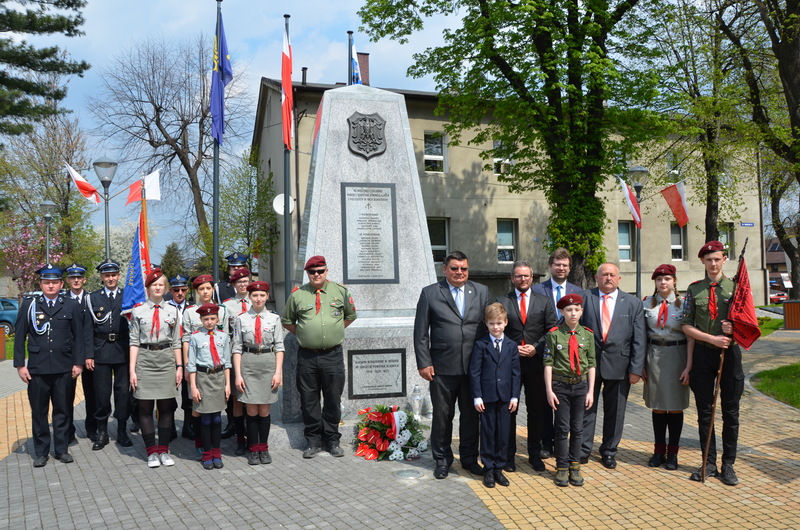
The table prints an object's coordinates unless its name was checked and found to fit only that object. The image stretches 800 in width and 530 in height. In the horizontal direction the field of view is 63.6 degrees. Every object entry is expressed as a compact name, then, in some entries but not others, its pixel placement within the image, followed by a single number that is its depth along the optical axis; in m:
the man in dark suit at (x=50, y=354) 6.25
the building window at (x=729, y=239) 29.48
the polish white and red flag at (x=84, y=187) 13.41
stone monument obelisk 6.86
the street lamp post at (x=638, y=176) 15.34
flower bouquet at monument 6.08
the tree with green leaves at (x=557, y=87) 15.79
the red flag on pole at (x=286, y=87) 13.66
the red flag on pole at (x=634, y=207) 14.53
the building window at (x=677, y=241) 28.72
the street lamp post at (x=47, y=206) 21.56
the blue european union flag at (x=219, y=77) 11.71
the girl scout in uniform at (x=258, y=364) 5.97
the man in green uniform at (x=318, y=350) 6.07
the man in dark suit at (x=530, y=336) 5.73
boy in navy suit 5.37
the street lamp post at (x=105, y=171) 13.40
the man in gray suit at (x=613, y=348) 5.80
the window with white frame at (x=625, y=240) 27.73
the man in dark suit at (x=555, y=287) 6.10
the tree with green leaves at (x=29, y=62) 15.59
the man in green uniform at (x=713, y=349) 5.40
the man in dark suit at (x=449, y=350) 5.59
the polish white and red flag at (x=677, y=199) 11.20
